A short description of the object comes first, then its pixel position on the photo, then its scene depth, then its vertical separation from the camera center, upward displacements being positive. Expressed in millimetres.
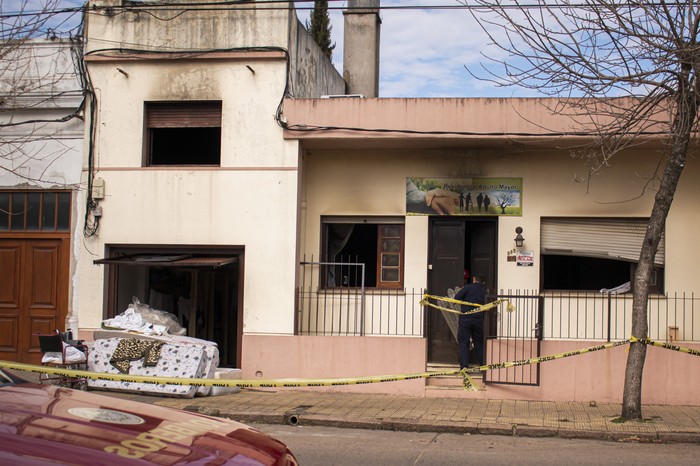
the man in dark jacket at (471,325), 12094 -1064
